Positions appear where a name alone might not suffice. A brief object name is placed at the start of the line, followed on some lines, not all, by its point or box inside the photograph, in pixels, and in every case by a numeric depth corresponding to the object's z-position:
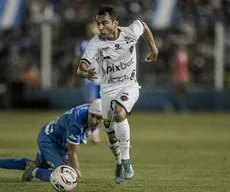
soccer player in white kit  19.98
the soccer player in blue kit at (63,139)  19.95
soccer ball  17.91
